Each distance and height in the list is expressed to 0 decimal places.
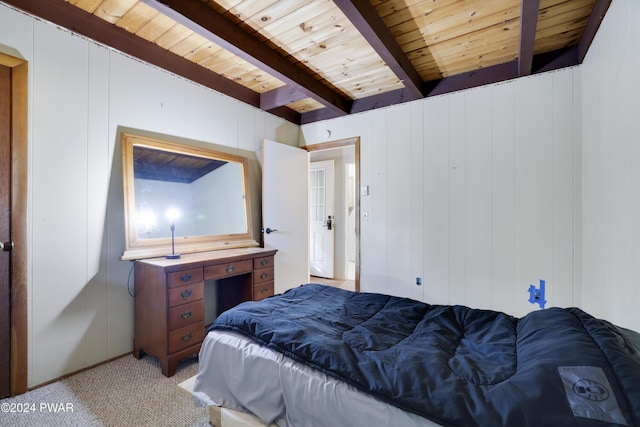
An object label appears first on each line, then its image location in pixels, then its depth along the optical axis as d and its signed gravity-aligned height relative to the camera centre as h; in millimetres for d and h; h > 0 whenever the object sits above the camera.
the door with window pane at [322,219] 5086 -78
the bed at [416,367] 773 -542
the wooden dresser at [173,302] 2061 -648
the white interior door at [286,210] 3340 +61
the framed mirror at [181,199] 2336 +153
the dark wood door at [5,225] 1791 -58
